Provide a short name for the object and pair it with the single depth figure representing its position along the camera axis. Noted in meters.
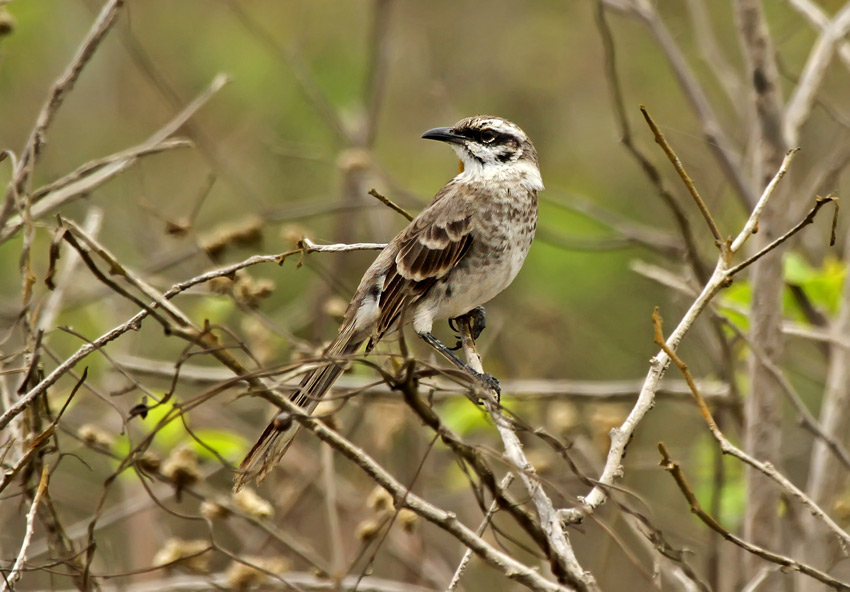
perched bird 9.77
